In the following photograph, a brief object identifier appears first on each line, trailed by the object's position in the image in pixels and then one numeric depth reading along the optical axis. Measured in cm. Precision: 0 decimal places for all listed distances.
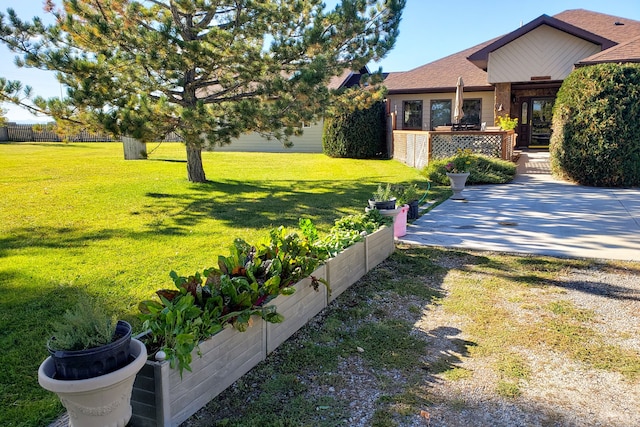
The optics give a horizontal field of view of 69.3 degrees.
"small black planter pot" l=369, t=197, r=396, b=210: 580
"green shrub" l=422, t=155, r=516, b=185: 1189
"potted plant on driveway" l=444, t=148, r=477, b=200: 934
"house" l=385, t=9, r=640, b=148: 1547
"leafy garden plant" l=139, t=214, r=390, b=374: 253
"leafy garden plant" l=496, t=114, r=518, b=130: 1541
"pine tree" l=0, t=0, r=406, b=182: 817
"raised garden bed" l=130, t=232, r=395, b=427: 237
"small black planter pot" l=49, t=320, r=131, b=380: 199
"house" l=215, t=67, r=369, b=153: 2346
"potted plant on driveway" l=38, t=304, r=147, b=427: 198
